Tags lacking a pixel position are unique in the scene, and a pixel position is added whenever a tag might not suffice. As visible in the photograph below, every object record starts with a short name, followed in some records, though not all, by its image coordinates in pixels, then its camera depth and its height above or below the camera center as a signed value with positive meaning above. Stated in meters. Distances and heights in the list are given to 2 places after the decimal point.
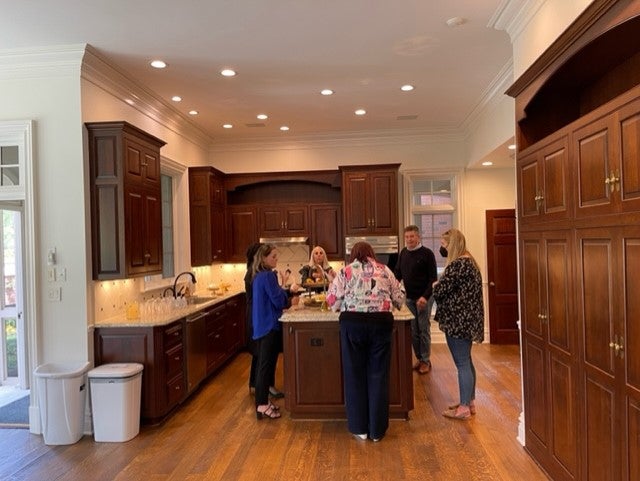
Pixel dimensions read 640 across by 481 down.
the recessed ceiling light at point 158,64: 4.18 +1.65
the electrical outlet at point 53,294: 3.91 -0.37
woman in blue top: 4.07 -0.70
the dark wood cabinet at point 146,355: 3.92 -0.91
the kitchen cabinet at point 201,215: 6.36 +0.41
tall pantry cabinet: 2.08 -0.07
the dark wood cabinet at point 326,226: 6.89 +0.23
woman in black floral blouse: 3.78 -0.52
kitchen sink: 5.38 -0.65
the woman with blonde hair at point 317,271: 4.82 -0.31
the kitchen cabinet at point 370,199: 6.46 +0.56
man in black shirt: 5.38 -0.52
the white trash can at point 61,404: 3.60 -1.20
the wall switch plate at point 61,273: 3.90 -0.20
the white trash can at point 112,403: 3.67 -1.22
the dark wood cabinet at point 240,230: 7.04 +0.20
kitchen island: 3.87 -1.02
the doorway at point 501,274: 6.89 -0.56
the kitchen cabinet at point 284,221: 6.95 +0.33
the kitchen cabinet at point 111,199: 3.96 +0.42
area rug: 4.08 -1.49
